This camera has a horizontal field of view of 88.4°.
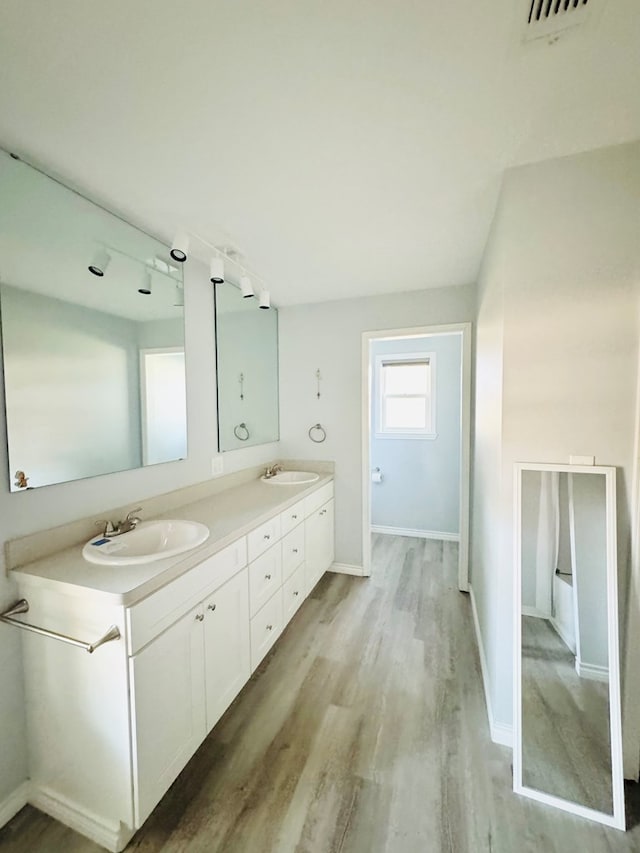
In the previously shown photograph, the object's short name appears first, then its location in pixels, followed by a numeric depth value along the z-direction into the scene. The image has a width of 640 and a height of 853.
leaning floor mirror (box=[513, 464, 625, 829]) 1.20
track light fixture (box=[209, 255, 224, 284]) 1.72
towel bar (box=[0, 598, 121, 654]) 1.01
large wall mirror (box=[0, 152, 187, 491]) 1.22
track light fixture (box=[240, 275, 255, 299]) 2.03
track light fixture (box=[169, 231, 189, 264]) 1.56
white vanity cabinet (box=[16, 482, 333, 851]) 1.05
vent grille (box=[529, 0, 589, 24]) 0.77
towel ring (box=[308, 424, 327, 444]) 2.97
